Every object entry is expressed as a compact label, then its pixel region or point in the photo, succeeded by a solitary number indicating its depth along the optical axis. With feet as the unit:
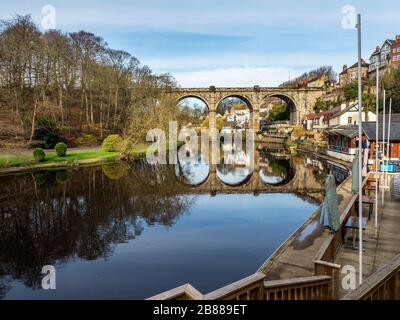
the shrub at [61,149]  108.99
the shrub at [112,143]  131.75
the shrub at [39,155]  100.12
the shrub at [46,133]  124.98
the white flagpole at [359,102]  19.56
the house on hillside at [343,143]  107.04
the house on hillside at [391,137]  95.61
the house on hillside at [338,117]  156.56
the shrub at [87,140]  147.33
